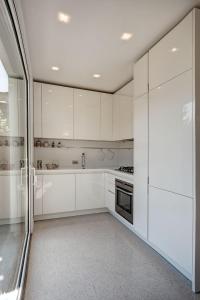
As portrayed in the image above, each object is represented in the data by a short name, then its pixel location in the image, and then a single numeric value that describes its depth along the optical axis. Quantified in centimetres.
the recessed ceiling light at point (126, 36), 194
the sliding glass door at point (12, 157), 140
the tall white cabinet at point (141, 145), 227
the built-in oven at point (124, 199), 266
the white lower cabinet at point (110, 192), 322
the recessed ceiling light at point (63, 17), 167
